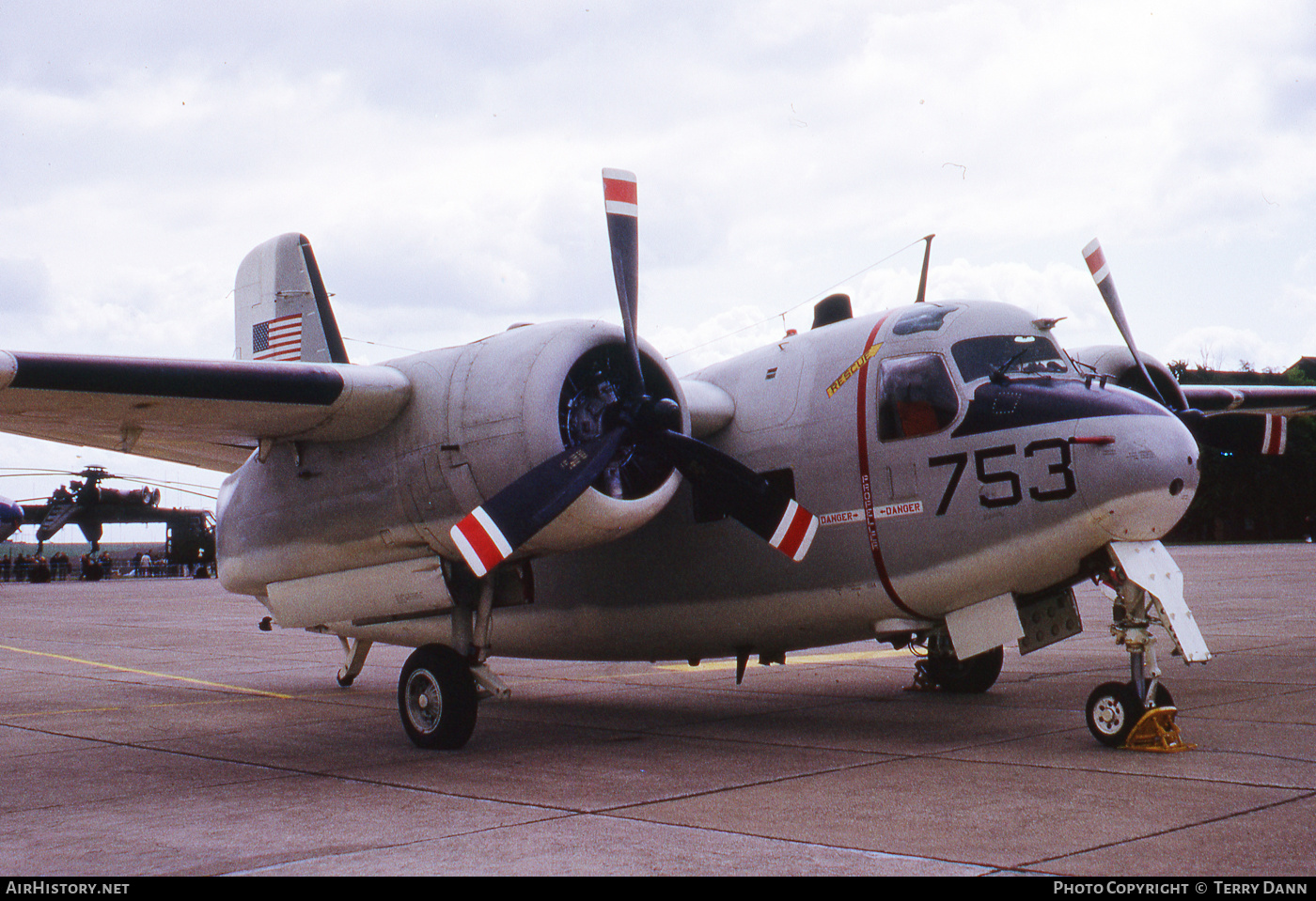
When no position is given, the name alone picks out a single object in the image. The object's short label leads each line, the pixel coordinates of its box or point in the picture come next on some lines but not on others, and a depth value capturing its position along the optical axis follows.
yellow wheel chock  8.30
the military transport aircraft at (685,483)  8.63
